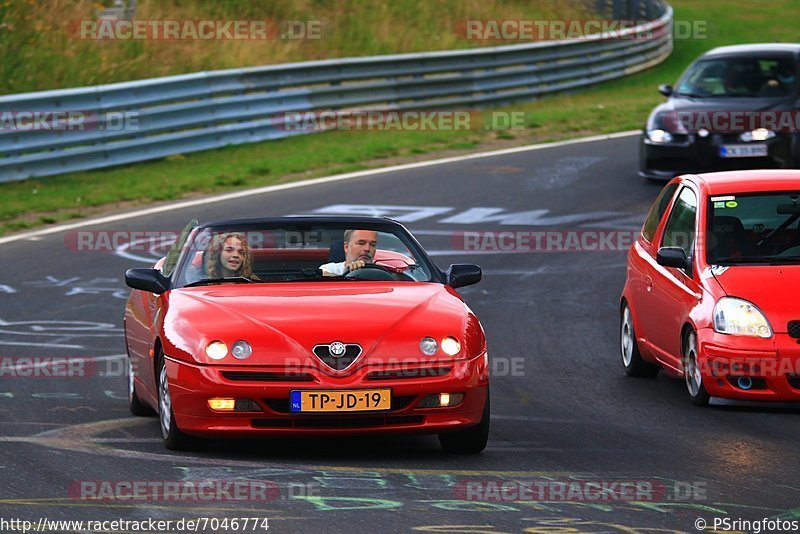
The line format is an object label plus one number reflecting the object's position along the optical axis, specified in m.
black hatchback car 38.25
